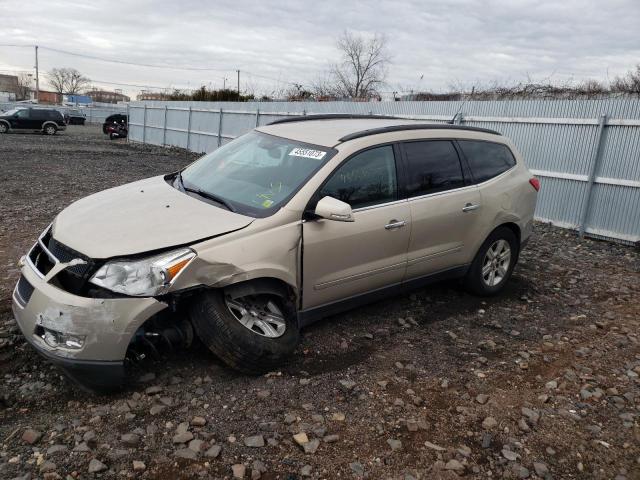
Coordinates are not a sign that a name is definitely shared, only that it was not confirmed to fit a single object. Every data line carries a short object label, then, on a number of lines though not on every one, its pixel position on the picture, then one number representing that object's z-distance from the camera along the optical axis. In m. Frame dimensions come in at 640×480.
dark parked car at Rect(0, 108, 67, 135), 30.12
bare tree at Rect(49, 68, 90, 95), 103.88
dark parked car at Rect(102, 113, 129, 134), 32.64
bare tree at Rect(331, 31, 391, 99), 32.33
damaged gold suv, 3.10
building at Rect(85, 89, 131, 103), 107.81
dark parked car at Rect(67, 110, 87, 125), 46.62
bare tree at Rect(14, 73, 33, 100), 99.56
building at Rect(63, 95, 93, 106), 89.20
